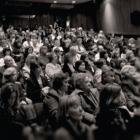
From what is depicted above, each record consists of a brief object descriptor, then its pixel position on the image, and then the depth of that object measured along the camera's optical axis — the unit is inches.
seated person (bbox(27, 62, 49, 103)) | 94.9
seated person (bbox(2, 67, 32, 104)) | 83.3
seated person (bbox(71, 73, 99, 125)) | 84.2
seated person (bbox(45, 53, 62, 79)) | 122.1
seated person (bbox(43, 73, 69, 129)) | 73.6
